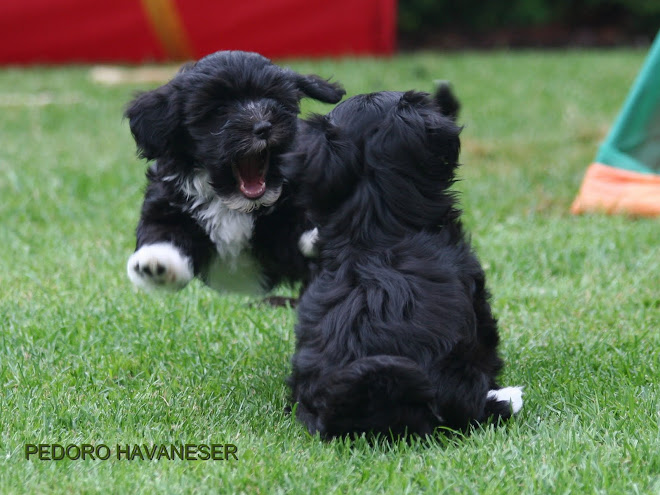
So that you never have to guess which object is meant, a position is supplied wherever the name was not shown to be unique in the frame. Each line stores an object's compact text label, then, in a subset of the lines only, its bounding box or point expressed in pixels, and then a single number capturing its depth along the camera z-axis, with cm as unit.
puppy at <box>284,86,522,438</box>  543
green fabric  1236
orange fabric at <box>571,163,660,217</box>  1161
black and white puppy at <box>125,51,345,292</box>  653
